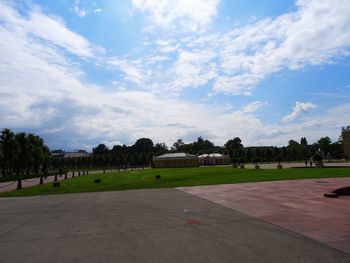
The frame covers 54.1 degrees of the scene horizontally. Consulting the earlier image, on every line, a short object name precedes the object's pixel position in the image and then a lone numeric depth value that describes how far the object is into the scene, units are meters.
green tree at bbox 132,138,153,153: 180.00
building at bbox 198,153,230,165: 126.71
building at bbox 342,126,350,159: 108.16
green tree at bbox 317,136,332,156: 141.38
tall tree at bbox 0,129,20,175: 64.62
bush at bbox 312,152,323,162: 58.71
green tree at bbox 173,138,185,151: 175.38
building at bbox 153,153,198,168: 113.69
